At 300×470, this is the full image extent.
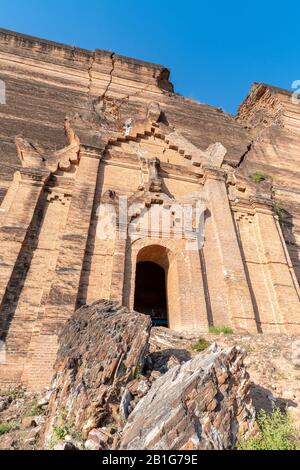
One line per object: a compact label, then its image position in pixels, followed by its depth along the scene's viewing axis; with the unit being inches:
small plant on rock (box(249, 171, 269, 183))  595.3
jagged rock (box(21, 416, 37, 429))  216.7
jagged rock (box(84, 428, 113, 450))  168.4
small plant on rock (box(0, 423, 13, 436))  212.3
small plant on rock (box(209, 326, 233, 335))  349.7
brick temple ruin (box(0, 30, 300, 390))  346.9
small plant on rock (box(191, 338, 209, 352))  303.6
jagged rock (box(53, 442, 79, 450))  164.7
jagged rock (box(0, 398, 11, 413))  249.8
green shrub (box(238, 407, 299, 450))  172.4
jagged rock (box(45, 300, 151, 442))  193.2
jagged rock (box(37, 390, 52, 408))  240.8
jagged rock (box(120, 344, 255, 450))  158.9
